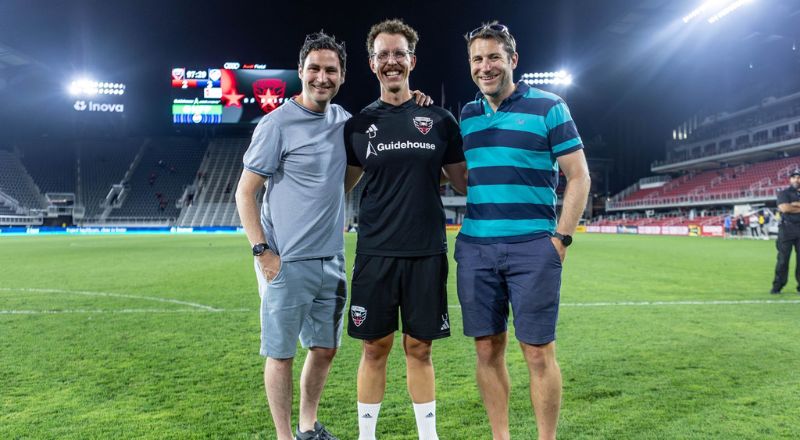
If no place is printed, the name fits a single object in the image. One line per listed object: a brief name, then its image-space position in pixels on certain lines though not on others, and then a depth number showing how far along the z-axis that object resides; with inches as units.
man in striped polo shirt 105.8
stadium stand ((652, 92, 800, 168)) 1580.3
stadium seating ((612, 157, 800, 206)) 1411.9
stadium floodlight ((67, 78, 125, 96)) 1711.4
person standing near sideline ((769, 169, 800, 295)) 311.3
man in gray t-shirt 111.7
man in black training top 108.4
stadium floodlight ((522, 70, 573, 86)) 1763.0
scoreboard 1339.8
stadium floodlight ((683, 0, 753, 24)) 1266.0
